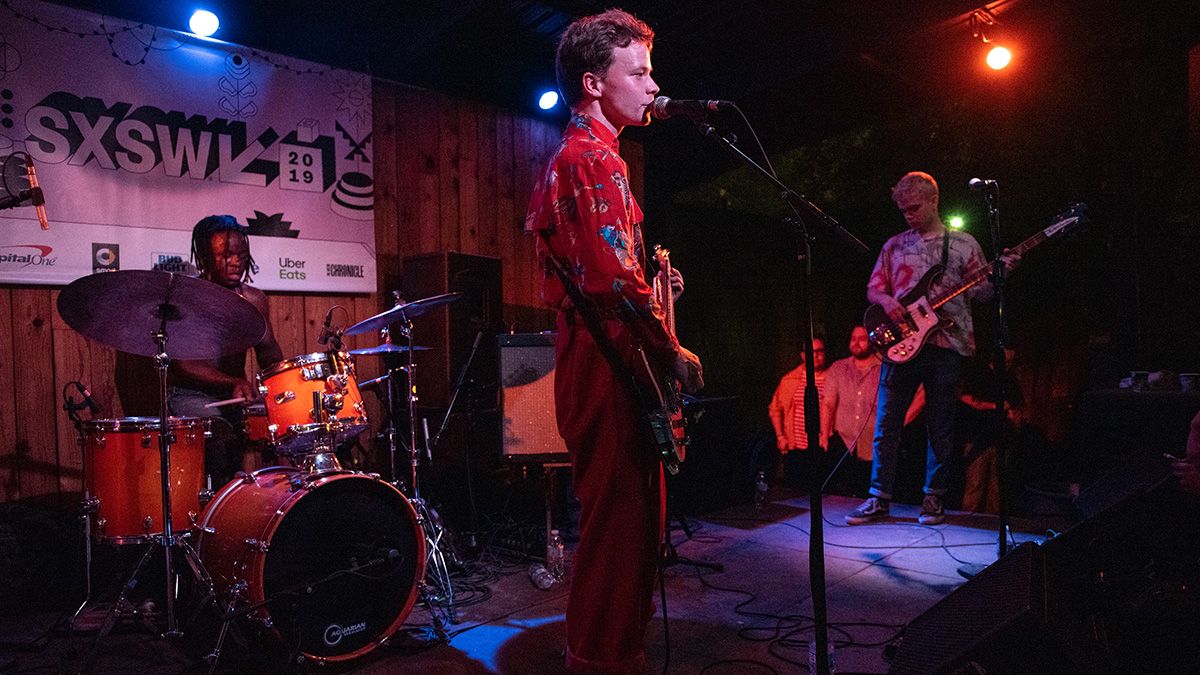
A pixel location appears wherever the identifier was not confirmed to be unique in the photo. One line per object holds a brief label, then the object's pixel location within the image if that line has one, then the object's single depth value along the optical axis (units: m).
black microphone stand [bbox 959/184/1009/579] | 3.63
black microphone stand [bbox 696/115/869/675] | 2.17
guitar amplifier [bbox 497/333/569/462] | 4.12
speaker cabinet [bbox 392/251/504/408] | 4.80
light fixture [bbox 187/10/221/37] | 4.29
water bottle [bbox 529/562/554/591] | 3.89
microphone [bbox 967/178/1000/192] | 3.71
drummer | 3.96
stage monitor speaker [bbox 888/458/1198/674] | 1.76
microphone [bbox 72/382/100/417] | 3.23
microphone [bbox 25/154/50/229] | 2.46
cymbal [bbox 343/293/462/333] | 3.57
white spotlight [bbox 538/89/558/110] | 5.84
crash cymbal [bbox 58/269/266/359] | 2.78
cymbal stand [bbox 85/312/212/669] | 2.97
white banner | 3.88
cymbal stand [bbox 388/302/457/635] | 3.55
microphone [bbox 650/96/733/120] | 2.26
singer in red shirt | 2.03
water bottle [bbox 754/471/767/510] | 5.84
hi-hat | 3.68
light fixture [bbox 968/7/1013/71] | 5.04
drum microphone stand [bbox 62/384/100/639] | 3.15
